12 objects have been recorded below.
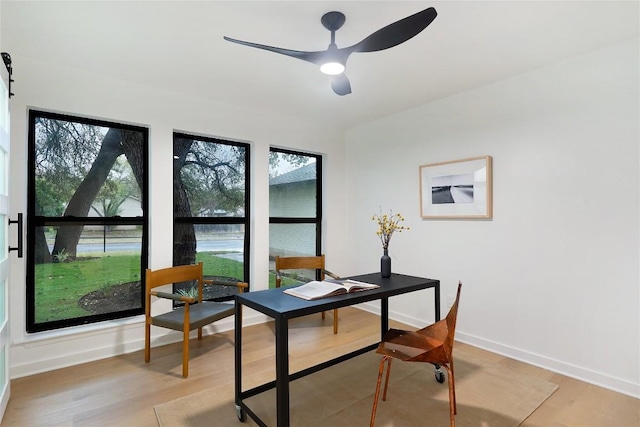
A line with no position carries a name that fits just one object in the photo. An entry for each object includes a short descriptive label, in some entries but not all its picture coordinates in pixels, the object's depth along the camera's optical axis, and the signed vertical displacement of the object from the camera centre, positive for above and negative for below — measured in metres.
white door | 2.05 -0.13
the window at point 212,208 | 3.43 +0.11
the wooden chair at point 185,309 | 2.60 -0.81
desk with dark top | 1.63 -0.51
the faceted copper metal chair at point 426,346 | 1.75 -0.75
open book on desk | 2.00 -0.46
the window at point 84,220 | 2.75 -0.01
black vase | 2.66 -0.40
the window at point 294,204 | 4.09 +0.17
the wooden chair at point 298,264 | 3.73 -0.54
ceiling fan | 1.65 +0.97
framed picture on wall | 3.10 +0.27
